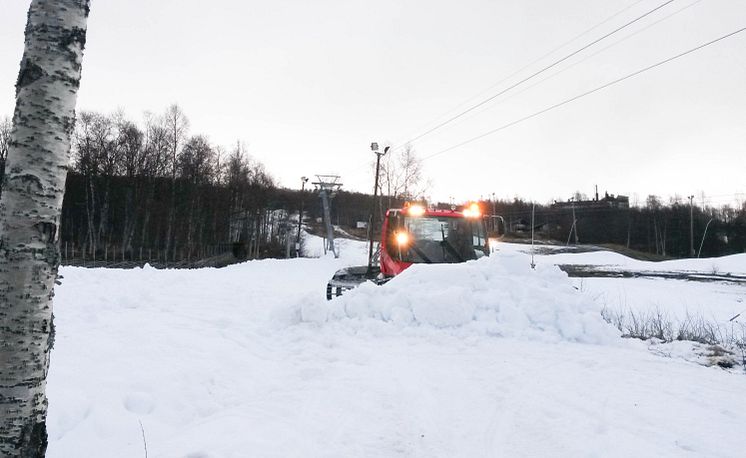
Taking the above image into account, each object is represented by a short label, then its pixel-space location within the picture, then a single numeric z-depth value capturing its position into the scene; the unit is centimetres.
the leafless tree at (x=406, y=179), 4175
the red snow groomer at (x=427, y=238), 1017
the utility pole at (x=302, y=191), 3574
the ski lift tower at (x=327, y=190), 3534
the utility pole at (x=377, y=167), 2632
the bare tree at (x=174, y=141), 4469
